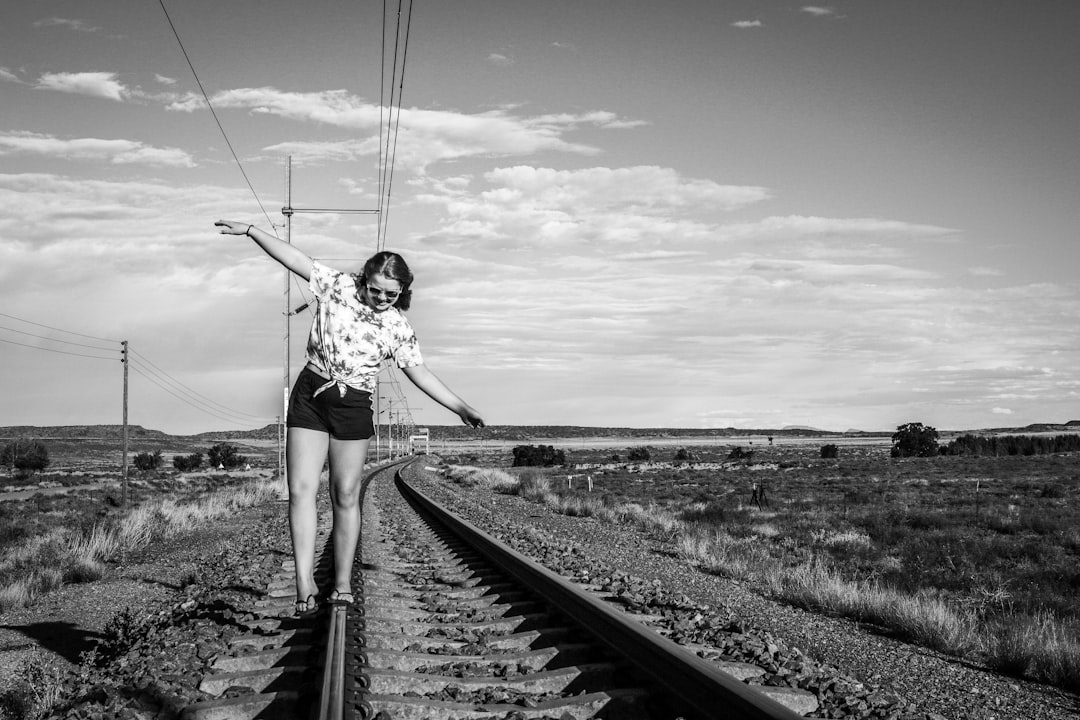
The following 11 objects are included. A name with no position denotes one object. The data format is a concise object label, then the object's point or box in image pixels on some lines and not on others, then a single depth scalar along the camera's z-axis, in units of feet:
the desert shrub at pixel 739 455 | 249.55
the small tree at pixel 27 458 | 234.38
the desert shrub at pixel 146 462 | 255.09
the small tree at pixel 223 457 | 278.87
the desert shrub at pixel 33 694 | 14.57
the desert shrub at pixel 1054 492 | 95.20
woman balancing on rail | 15.40
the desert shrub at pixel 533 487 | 84.65
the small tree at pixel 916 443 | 257.14
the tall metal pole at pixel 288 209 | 110.93
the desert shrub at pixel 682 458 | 255.15
